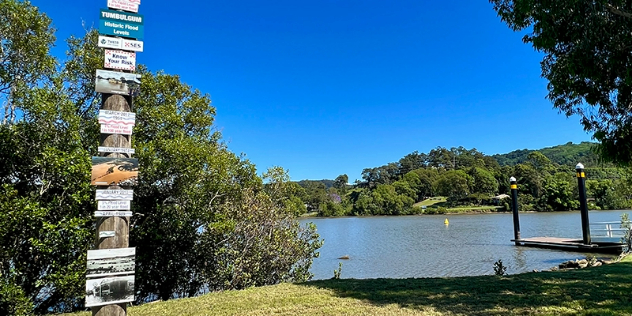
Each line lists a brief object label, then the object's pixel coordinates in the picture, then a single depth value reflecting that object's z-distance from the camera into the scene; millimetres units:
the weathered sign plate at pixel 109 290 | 2928
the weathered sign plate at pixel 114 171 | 3059
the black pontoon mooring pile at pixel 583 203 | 16689
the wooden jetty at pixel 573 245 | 15711
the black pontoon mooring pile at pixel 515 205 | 20823
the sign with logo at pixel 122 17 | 3293
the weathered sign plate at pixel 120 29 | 3288
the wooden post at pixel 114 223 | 3033
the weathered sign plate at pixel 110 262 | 2959
